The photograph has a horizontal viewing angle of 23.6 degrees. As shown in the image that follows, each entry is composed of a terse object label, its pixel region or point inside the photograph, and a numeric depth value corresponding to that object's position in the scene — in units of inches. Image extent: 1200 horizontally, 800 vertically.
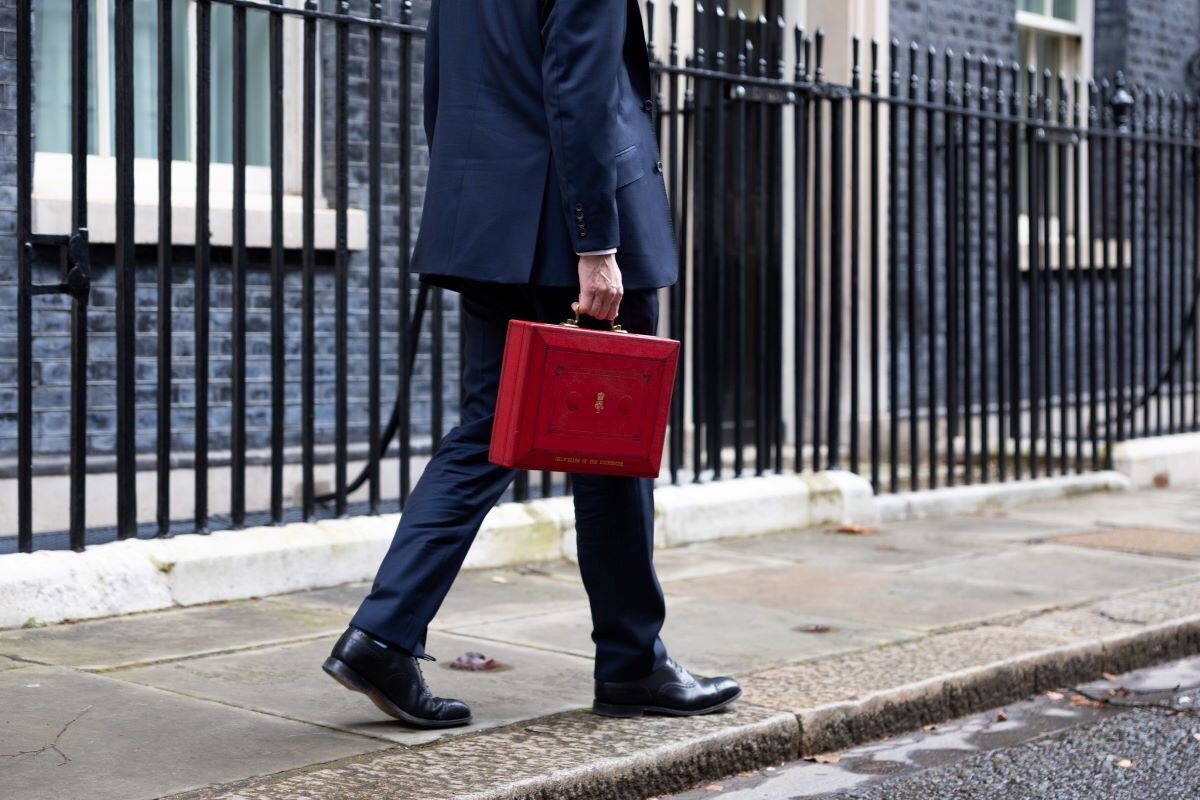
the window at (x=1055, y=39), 711.3
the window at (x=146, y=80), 396.1
